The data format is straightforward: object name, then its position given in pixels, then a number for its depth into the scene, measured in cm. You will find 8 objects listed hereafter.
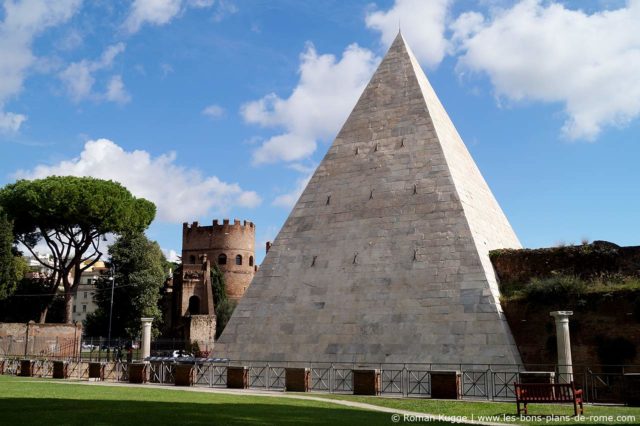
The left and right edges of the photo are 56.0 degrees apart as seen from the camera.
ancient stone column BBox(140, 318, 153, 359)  2064
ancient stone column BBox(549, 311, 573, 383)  1434
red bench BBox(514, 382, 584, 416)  1102
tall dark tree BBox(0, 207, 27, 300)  3619
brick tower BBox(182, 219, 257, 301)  5872
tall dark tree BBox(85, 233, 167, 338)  4025
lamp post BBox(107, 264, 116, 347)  3848
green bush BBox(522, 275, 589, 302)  1642
